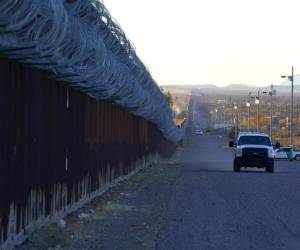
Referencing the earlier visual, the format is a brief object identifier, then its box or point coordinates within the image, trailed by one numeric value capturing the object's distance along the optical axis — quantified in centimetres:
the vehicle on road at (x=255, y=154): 5794
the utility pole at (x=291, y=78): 11670
